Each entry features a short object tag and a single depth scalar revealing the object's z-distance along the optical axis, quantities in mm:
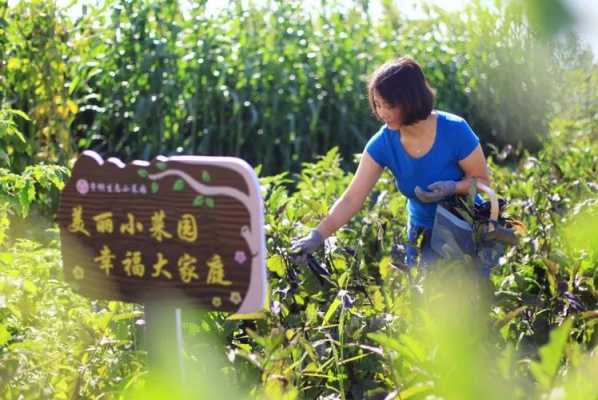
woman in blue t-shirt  4630
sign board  3233
